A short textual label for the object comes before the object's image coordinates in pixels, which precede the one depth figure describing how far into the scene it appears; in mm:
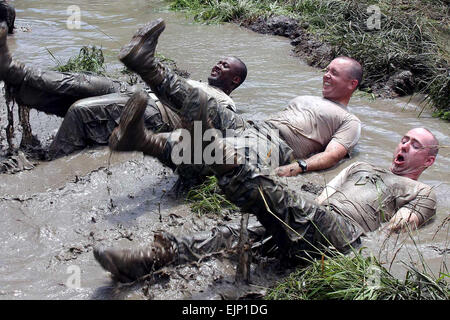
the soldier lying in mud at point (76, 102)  5027
